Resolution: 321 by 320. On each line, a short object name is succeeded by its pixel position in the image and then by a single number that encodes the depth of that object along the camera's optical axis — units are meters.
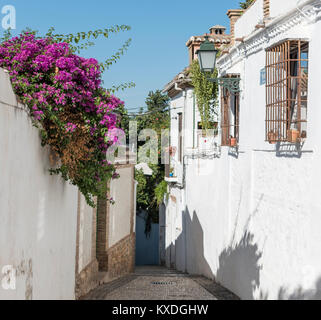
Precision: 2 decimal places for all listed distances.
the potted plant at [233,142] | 10.90
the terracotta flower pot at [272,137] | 7.95
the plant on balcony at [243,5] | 18.55
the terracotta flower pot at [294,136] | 7.04
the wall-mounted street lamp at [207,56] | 9.95
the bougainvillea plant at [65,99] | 6.53
